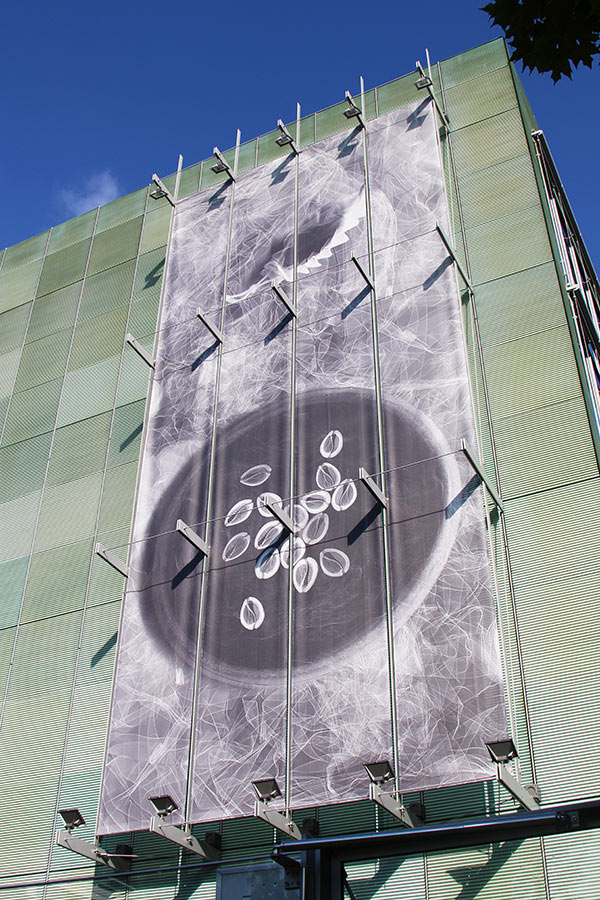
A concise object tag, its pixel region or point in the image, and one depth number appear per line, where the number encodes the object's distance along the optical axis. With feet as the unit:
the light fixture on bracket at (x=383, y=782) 44.62
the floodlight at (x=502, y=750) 43.37
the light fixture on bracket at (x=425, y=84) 74.51
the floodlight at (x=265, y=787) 47.06
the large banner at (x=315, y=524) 48.47
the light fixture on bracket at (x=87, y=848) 51.70
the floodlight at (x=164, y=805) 49.73
